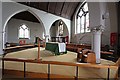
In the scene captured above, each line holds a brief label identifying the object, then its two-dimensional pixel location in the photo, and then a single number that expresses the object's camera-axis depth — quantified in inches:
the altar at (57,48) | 123.8
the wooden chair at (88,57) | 86.8
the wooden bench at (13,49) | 138.7
